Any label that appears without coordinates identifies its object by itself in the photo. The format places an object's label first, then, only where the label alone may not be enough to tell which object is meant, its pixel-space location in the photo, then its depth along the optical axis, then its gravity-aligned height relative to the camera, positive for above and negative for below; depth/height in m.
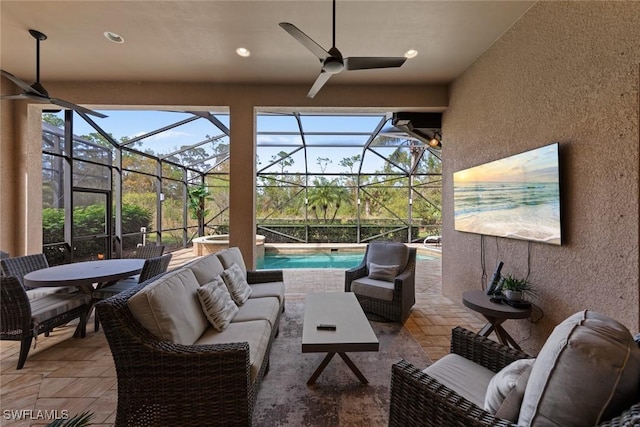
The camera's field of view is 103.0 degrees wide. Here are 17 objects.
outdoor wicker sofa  1.50 -0.97
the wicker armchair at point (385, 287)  3.23 -0.96
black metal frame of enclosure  4.66 +1.14
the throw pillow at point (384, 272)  3.54 -0.82
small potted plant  2.35 -0.71
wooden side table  2.22 -0.87
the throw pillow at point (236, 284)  2.52 -0.71
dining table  2.48 -0.63
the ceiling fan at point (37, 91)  2.83 +1.45
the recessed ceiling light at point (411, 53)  3.15 +2.02
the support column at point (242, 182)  3.95 +0.50
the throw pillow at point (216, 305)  2.00 -0.73
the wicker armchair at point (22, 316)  2.21 -0.93
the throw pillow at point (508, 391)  1.03 -0.76
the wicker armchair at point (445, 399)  0.99 -0.85
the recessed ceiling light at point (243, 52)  3.13 +2.04
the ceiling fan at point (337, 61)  2.22 +1.44
